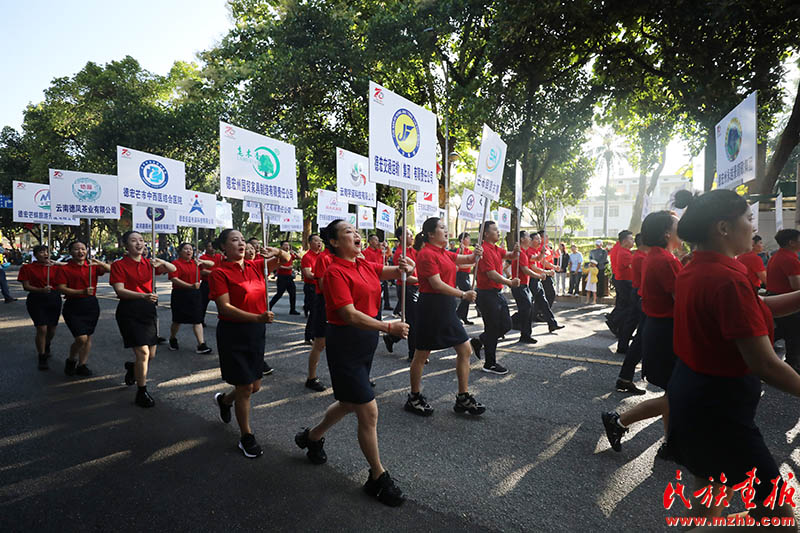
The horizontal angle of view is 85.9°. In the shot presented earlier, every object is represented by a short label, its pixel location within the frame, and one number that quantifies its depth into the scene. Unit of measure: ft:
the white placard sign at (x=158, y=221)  32.04
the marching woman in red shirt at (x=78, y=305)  19.26
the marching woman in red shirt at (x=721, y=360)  5.77
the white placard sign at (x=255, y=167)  14.37
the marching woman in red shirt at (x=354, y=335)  9.44
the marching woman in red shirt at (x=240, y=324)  11.56
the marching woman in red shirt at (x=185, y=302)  24.21
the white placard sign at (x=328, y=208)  34.47
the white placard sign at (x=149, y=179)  19.07
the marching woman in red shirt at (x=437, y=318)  14.24
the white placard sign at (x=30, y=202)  27.84
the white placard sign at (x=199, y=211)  30.14
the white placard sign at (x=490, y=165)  16.58
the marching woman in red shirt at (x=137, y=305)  15.61
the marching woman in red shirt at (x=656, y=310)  11.59
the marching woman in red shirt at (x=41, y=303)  21.36
